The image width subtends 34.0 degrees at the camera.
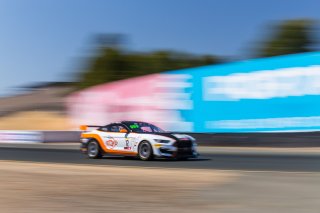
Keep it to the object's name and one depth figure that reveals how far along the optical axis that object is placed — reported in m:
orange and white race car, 16.36
